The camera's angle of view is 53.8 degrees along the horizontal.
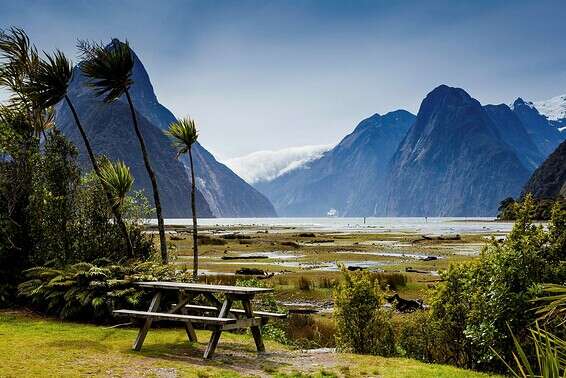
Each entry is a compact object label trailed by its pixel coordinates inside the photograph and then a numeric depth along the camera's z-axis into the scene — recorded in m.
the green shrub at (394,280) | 30.10
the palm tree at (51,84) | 18.69
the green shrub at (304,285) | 29.48
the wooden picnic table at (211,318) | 11.66
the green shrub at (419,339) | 13.46
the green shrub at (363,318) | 13.48
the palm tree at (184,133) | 22.92
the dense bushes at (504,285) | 11.03
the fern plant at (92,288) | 15.27
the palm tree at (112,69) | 19.69
